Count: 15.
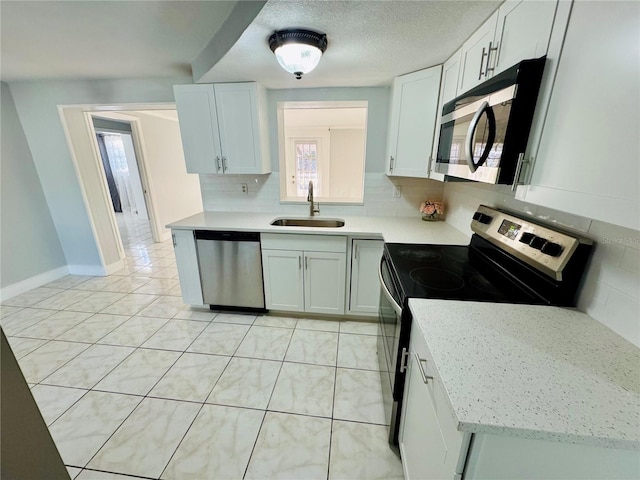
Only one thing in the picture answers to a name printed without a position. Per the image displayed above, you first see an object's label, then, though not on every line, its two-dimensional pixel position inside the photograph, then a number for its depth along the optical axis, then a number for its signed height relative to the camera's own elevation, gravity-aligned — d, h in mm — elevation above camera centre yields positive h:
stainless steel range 1014 -541
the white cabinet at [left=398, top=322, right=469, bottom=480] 724 -854
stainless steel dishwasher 2322 -930
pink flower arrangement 2418 -405
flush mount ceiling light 1346 +613
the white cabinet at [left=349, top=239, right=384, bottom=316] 2178 -945
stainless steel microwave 891 +156
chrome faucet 2586 -405
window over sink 5563 +263
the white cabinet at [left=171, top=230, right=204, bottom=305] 2379 -922
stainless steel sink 2578 -563
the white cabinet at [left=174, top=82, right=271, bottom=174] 2229 +332
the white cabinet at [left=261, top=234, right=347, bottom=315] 2234 -933
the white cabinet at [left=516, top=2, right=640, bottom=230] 591 +115
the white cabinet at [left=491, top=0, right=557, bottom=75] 862 +483
